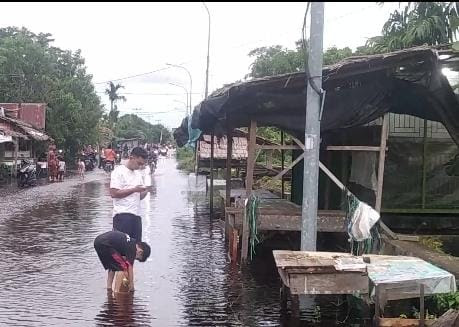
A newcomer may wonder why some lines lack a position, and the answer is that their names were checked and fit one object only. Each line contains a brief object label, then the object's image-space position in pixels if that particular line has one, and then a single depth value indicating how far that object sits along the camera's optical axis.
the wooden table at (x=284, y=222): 9.73
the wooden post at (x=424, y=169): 11.16
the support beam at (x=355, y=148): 9.35
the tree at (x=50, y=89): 37.44
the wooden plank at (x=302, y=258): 6.34
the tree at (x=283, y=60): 37.81
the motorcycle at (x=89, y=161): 41.91
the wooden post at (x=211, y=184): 16.55
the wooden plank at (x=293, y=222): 9.72
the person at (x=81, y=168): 33.85
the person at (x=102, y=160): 40.38
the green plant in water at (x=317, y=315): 7.09
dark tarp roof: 9.11
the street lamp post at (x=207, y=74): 34.53
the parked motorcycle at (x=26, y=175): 26.27
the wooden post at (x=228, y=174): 12.27
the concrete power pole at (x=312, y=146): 7.44
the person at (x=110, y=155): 38.10
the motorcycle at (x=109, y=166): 38.56
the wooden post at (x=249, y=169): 9.74
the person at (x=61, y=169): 30.83
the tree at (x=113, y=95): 94.81
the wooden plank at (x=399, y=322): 6.21
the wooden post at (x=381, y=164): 9.20
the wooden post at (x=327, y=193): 12.20
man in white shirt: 7.90
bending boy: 7.61
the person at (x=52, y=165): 30.38
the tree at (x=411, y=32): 13.51
